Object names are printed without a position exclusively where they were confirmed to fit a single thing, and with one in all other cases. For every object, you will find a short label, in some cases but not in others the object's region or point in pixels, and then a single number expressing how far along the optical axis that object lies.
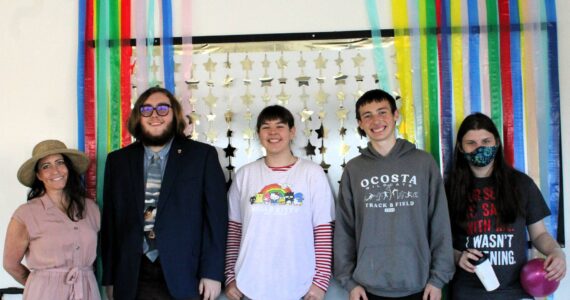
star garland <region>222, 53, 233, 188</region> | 2.66
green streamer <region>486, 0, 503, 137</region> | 2.57
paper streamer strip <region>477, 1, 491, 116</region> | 2.59
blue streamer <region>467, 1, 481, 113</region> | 2.58
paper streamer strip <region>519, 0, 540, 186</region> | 2.54
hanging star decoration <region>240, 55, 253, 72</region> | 2.69
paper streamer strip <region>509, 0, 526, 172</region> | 2.54
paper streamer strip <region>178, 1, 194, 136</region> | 2.68
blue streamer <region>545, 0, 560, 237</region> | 2.52
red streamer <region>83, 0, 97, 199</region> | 2.68
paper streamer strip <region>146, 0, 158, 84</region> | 2.69
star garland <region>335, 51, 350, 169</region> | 2.62
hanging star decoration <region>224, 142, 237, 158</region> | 2.66
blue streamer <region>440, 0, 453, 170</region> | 2.55
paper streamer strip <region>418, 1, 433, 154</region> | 2.58
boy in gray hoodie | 2.08
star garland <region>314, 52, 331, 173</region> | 2.63
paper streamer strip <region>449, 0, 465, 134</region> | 2.58
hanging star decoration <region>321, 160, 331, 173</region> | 2.61
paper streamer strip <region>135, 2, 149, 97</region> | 2.69
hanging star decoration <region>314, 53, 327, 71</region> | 2.66
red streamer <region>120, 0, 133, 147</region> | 2.69
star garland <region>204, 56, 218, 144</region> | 2.68
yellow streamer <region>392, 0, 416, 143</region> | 2.59
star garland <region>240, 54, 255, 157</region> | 2.67
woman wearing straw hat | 2.16
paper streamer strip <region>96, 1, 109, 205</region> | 2.68
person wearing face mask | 2.16
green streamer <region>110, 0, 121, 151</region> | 2.69
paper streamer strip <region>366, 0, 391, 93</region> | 2.62
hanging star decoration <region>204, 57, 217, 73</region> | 2.70
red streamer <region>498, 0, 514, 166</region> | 2.55
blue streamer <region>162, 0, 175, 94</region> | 2.68
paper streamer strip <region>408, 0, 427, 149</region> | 2.59
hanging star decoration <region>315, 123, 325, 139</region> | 2.64
